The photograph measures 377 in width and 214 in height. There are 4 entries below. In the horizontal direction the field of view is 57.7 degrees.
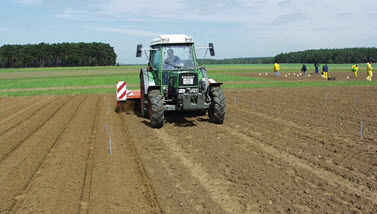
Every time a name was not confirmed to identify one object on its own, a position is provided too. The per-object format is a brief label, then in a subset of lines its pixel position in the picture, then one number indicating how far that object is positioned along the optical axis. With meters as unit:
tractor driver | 9.95
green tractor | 9.16
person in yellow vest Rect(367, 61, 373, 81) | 27.42
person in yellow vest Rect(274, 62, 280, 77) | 34.15
